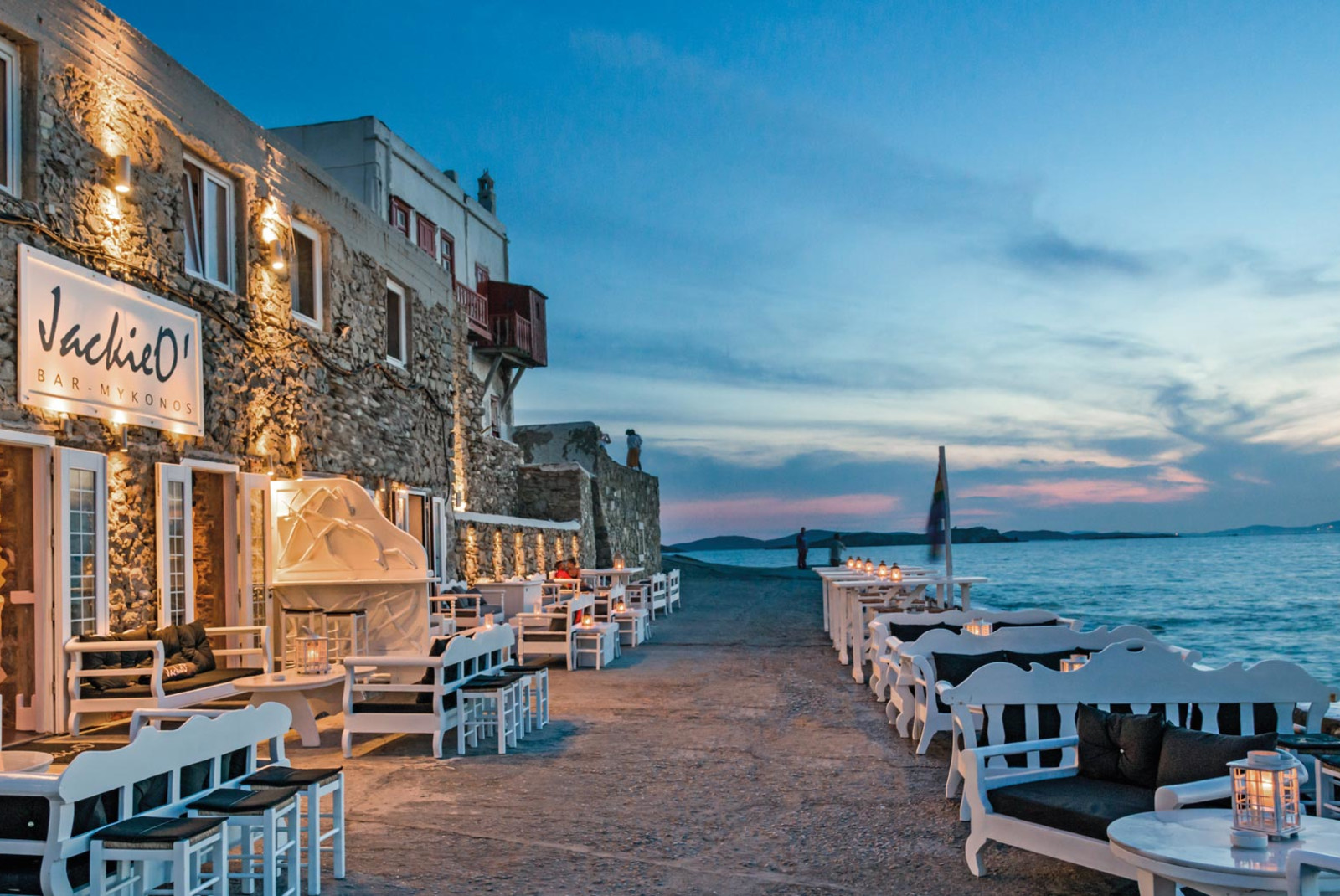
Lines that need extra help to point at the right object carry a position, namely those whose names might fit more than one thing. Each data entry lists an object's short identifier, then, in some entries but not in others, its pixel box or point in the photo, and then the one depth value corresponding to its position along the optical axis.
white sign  7.75
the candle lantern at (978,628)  7.80
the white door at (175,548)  9.20
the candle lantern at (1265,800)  3.21
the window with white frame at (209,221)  10.14
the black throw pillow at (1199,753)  3.90
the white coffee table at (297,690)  7.56
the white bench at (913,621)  8.40
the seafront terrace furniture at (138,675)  7.83
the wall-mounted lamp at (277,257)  11.41
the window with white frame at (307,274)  12.34
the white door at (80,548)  7.95
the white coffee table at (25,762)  4.21
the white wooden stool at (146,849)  3.52
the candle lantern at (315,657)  7.88
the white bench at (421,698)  7.14
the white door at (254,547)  10.56
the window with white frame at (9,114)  7.70
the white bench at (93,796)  3.45
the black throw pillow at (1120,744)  4.24
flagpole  13.25
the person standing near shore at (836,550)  31.17
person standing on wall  33.00
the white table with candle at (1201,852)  3.01
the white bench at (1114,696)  4.61
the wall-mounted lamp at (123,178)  8.66
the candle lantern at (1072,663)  5.81
